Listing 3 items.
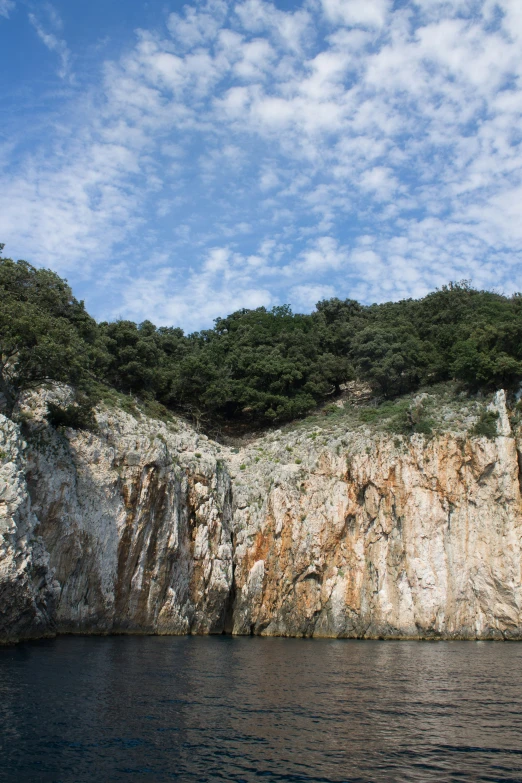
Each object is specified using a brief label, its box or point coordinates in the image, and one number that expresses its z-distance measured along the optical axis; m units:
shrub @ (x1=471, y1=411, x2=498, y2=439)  45.06
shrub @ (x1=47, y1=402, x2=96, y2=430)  37.69
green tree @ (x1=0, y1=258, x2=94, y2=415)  34.00
